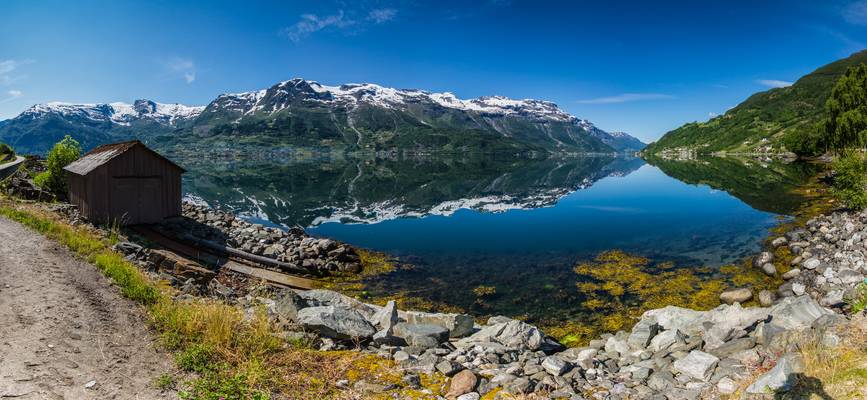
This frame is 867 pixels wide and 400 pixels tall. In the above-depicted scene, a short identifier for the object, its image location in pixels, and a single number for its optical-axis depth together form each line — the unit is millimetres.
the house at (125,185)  26953
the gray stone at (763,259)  26641
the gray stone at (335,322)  12508
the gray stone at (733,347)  11109
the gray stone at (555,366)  10578
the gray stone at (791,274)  23028
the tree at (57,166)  33062
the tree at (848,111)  78375
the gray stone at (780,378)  7719
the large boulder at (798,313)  11844
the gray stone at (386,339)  12352
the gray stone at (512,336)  13766
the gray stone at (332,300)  17031
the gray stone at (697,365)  10078
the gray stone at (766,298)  19852
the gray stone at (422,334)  12625
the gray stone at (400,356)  10947
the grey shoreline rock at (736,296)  21156
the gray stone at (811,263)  23072
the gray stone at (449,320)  15370
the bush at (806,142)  118100
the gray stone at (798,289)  20094
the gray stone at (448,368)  10164
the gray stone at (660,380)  9793
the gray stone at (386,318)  13969
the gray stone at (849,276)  18797
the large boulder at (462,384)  9297
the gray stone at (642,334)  13664
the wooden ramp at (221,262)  24823
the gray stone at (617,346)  13612
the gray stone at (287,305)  13364
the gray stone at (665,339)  12961
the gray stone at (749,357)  9883
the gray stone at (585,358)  11670
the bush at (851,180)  33603
